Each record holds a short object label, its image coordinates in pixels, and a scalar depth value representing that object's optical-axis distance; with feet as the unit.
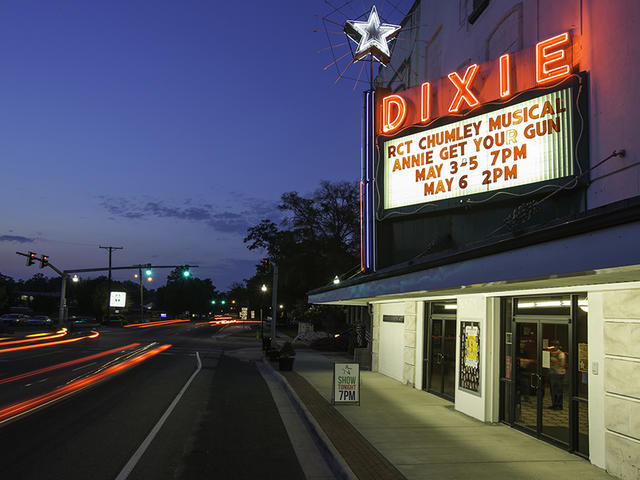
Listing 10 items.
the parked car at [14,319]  194.96
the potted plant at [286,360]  74.90
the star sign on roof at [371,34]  60.13
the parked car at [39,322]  206.80
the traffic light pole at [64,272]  124.51
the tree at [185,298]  534.78
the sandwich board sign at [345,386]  44.27
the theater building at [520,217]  25.32
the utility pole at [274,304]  106.73
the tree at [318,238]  171.63
